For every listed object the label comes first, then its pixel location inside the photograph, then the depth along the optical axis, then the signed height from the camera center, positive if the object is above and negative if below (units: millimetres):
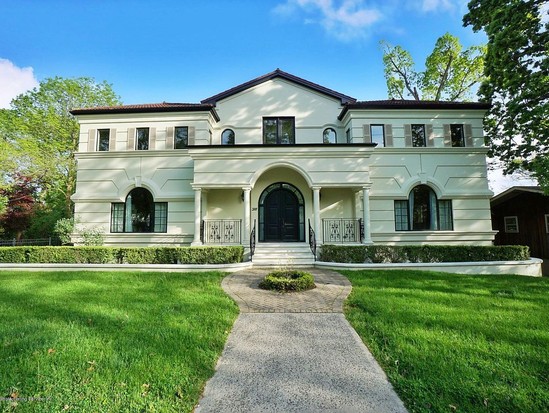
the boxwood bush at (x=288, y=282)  7230 -1352
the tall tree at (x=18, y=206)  19453 +1993
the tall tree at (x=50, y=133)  20578 +8267
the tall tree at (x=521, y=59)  9898 +6880
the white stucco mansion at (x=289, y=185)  13258 +2306
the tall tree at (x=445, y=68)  20734 +12767
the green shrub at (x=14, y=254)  9961 -744
